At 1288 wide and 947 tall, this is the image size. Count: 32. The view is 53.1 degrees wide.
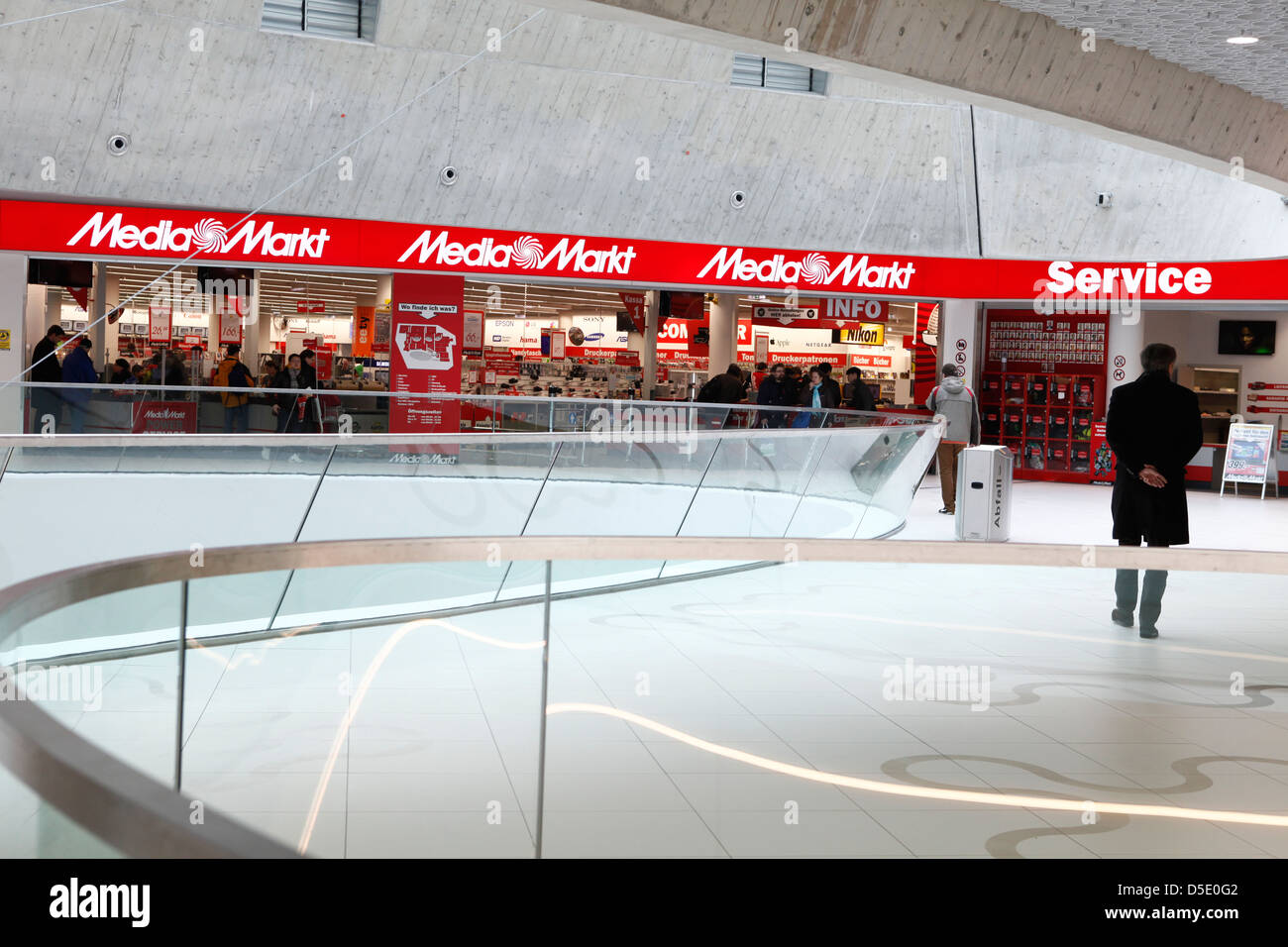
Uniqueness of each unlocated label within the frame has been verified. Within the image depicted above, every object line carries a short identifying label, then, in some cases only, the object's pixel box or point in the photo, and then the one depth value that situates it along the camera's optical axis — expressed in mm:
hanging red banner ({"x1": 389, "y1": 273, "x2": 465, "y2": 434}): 17422
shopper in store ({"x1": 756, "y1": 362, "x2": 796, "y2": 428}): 18203
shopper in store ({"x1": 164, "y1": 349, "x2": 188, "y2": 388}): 16578
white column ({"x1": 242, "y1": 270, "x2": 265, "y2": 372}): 18078
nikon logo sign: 21109
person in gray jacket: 13922
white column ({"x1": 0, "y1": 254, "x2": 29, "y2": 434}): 15352
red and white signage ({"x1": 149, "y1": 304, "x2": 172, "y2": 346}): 17781
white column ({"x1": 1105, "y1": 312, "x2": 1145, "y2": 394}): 18656
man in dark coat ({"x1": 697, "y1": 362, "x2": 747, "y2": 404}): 17953
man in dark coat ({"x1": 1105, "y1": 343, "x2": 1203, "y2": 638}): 7203
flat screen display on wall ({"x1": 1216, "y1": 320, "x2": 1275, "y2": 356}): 18266
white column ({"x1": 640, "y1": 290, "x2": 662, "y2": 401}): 19656
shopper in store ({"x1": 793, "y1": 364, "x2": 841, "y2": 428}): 15852
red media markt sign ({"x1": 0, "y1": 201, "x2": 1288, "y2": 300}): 15641
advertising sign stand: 16453
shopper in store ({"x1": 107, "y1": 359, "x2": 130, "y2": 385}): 16703
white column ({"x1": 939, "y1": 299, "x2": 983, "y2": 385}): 19625
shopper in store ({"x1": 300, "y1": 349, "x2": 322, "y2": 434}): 17578
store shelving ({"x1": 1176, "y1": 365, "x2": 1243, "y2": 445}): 18328
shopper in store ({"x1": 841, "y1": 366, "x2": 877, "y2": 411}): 17828
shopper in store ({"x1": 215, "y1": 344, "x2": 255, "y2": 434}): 14414
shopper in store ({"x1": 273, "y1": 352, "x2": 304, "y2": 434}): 14594
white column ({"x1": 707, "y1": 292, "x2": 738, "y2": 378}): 20141
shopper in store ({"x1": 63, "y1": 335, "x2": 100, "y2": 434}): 14922
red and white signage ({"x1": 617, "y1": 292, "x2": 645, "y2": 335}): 19531
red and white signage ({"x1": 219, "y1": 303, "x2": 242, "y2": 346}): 18250
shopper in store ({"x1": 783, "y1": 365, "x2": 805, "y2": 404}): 18469
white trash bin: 11180
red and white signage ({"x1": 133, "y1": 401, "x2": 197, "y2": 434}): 13789
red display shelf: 19156
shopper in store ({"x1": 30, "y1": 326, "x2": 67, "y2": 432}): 15648
